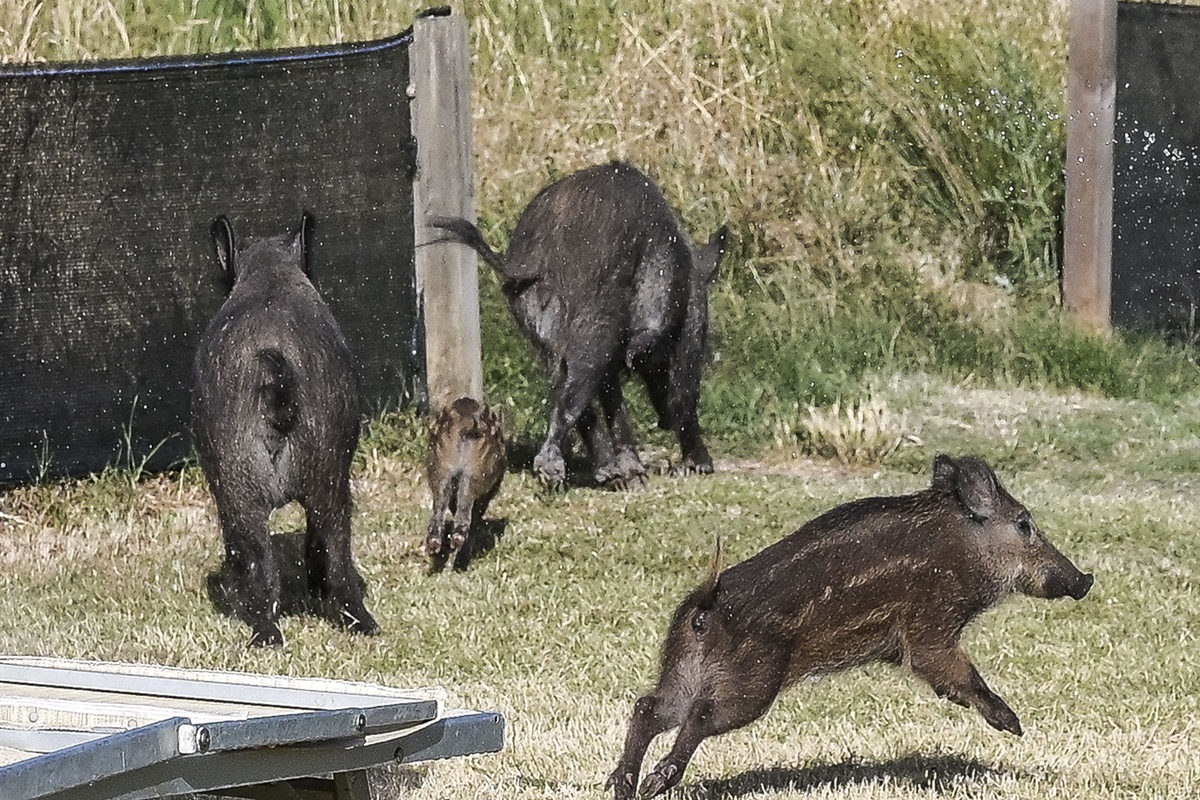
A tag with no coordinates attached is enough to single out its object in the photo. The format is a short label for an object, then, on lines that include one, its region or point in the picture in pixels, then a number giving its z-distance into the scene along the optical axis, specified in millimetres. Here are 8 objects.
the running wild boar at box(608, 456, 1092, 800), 9523
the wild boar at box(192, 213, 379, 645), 12945
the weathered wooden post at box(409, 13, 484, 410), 18766
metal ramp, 6723
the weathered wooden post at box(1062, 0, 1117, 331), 22875
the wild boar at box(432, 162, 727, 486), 18312
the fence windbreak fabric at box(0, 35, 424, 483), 17609
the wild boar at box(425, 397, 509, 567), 15289
